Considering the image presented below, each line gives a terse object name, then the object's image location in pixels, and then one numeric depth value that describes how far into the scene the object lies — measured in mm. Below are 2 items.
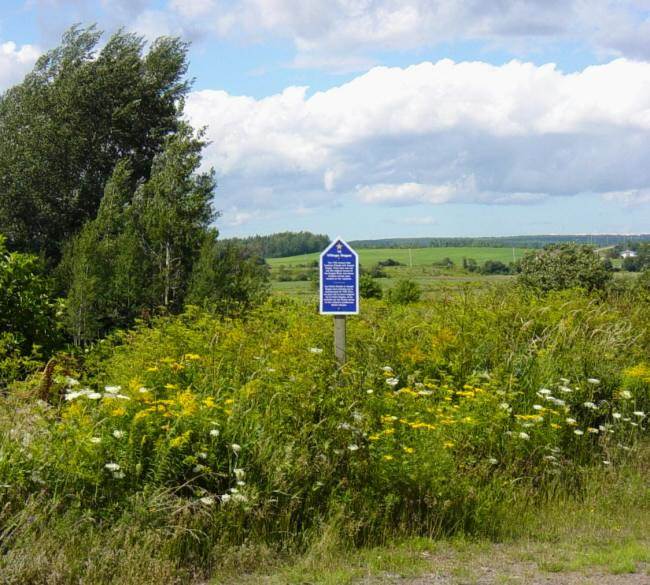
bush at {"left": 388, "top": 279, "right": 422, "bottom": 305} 21766
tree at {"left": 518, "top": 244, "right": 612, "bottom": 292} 29414
